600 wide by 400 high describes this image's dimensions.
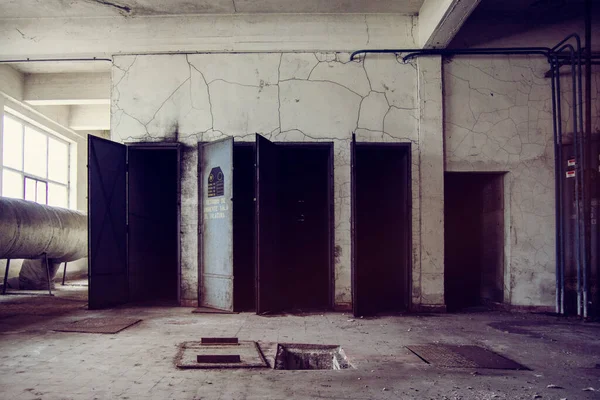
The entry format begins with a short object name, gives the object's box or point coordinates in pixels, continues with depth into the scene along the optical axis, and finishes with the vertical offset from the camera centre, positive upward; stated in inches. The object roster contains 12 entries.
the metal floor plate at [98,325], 190.5 -46.8
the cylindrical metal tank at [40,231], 276.1 -6.1
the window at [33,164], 366.3 +53.4
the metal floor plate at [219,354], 141.3 -45.9
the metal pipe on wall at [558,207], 245.1 +8.2
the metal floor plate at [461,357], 146.4 -47.5
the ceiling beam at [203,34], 267.4 +114.7
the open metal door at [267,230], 238.1 -4.6
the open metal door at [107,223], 248.8 -0.3
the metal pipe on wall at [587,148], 228.4 +38.7
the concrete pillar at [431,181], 257.4 +24.1
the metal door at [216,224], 245.8 -1.0
